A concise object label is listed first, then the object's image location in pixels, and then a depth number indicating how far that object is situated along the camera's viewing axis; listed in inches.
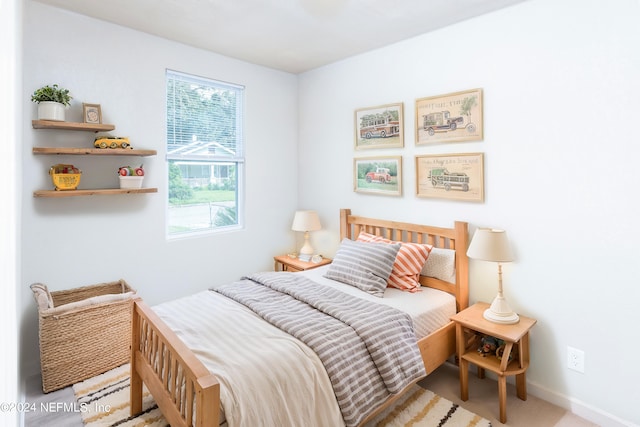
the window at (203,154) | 128.0
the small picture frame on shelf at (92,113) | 103.0
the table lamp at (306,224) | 145.3
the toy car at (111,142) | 104.2
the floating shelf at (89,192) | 95.3
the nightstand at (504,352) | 85.1
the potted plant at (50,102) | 93.6
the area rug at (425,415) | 83.1
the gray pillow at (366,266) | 104.8
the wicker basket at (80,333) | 91.4
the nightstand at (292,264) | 140.2
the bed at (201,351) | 56.5
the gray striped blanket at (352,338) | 70.2
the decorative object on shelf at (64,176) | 97.6
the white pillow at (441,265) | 107.3
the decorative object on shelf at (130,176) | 109.2
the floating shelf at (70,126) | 93.5
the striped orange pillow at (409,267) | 108.2
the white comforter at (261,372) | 59.2
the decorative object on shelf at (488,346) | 93.6
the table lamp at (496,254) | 89.5
